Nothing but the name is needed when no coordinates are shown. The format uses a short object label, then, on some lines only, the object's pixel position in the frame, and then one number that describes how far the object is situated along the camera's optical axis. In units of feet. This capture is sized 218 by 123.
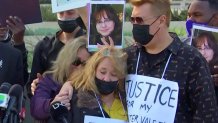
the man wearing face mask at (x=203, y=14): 23.77
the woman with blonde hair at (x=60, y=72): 20.79
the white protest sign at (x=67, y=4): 24.43
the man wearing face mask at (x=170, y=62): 18.53
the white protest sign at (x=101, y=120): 19.45
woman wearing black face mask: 19.33
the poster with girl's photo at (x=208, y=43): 21.40
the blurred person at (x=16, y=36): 27.25
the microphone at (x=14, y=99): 17.67
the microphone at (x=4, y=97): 17.70
